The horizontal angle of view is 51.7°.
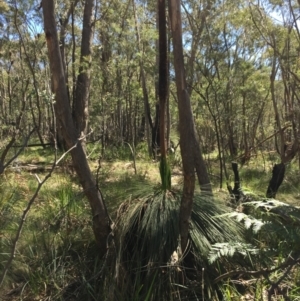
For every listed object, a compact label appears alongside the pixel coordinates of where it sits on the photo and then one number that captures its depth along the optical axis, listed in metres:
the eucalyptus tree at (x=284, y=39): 7.09
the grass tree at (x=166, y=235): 2.45
